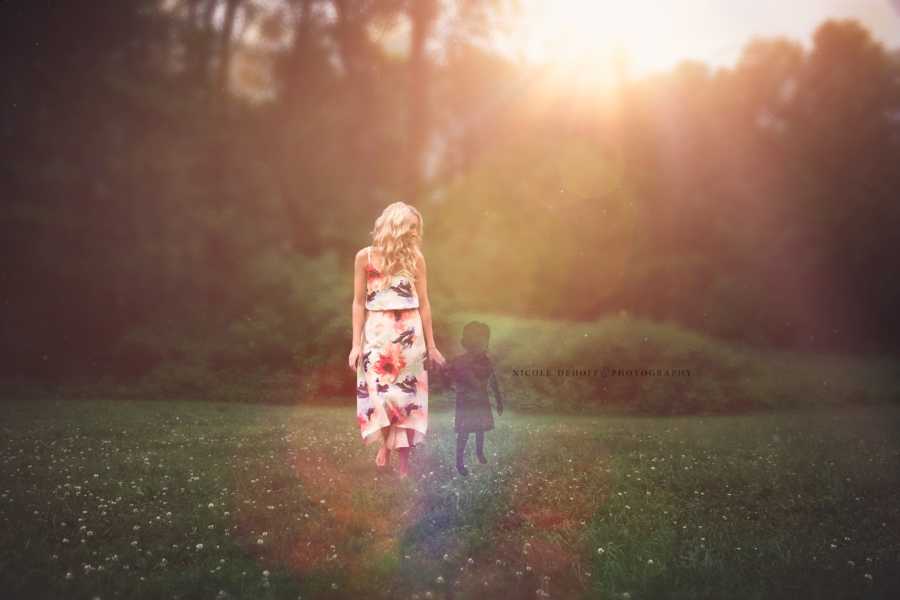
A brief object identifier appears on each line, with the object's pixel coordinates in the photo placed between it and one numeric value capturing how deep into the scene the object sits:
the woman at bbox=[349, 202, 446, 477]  7.34
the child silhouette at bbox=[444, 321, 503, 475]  7.63
